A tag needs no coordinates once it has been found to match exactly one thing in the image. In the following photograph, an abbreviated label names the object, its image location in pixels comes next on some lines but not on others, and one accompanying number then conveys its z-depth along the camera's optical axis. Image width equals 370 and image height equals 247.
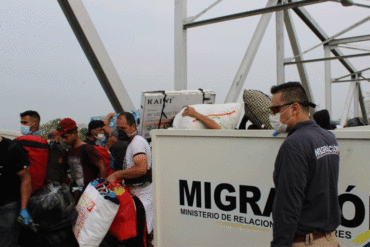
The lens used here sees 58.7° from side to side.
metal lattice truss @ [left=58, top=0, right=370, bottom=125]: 5.20
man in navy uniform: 1.69
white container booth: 2.12
